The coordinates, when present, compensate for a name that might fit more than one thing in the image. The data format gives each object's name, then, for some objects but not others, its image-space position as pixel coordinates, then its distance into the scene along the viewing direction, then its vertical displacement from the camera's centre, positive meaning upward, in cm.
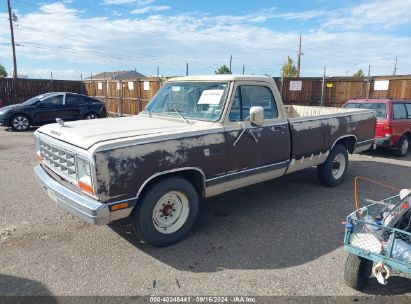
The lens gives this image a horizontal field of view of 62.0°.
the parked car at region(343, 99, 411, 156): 927 -81
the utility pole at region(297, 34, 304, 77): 4324 +369
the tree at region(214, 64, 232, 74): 3846 +244
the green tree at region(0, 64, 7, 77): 9128 +488
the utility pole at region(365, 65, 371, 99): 1405 +16
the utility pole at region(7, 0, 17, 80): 2665 +415
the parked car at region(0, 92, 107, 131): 1369 -84
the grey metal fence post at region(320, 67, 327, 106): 1534 -4
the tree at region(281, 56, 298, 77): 4701 +317
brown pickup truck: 350 -73
